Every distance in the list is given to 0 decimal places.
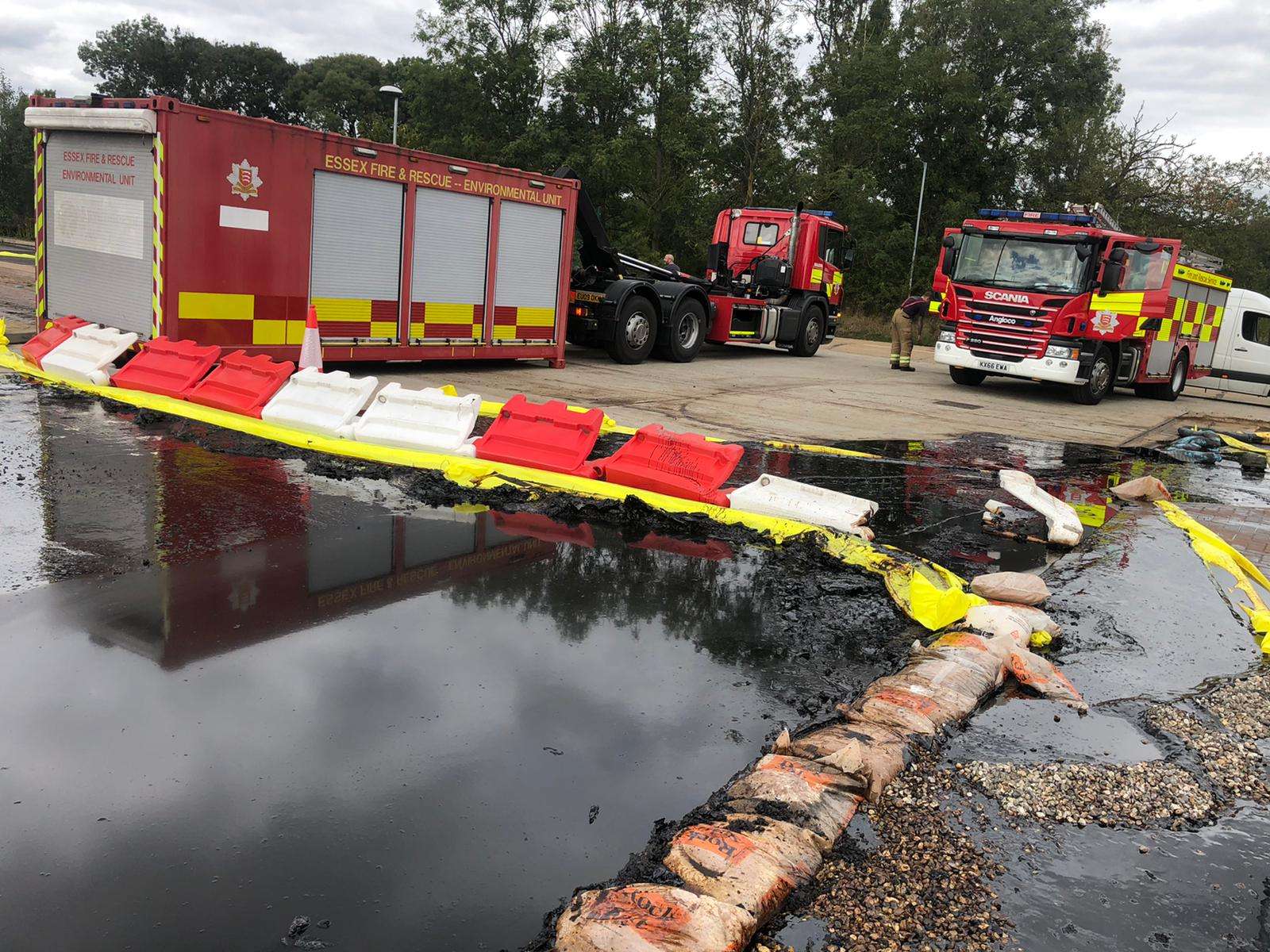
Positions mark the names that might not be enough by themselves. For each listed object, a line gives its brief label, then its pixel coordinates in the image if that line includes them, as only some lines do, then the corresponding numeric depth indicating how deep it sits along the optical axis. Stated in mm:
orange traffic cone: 10242
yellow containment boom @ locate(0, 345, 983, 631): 4980
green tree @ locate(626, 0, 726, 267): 35000
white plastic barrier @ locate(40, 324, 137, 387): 9477
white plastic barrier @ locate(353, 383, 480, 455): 7465
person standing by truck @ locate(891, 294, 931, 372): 19938
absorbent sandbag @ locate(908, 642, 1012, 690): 4137
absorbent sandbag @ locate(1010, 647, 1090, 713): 4121
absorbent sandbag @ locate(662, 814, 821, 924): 2545
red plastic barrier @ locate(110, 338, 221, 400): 9008
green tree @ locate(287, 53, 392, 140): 63719
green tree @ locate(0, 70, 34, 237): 46469
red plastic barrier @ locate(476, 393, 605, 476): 7156
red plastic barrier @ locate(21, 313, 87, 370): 10320
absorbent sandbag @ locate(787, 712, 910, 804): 3238
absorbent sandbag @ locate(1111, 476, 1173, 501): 8453
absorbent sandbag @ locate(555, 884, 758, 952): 2326
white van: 20234
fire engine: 15078
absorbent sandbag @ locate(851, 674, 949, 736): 3621
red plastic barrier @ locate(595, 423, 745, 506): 6723
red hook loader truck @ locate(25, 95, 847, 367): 10094
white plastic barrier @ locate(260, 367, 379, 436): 7863
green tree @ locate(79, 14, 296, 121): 71938
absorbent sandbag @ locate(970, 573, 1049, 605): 5168
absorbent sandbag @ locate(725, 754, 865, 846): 2930
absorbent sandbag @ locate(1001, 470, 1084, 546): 6648
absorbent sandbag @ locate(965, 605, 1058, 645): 4607
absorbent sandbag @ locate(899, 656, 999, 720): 3871
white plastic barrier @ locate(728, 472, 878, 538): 6203
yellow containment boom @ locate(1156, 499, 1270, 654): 5316
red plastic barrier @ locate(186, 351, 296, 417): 8414
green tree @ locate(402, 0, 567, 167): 36812
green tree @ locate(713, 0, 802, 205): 36156
